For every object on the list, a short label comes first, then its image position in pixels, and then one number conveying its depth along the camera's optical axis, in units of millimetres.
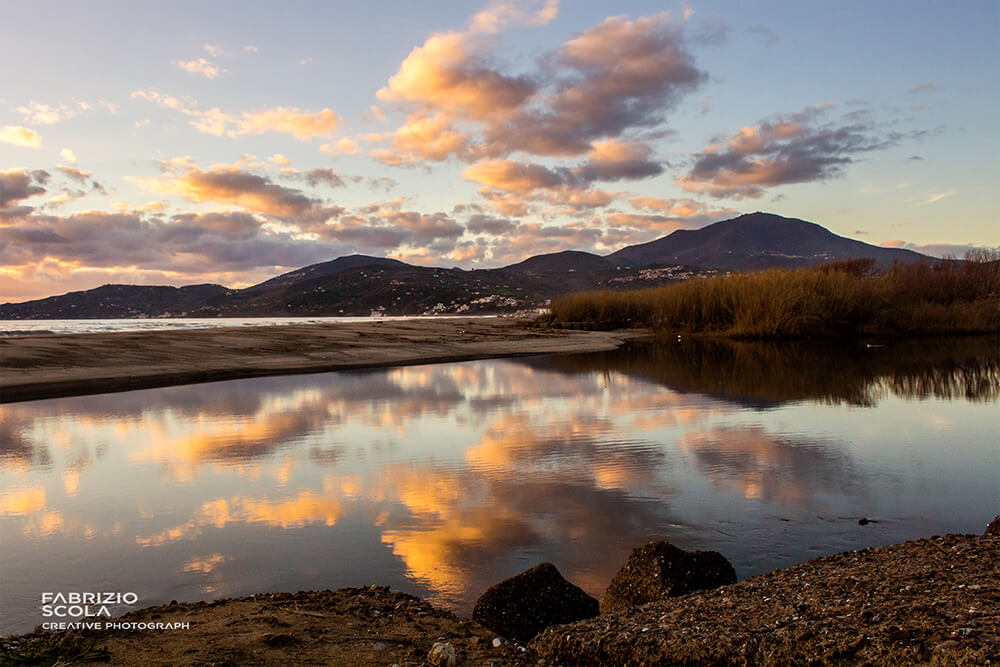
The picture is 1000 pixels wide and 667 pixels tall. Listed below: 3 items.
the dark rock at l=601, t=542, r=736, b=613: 3754
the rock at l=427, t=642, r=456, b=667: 2927
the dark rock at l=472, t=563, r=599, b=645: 3523
